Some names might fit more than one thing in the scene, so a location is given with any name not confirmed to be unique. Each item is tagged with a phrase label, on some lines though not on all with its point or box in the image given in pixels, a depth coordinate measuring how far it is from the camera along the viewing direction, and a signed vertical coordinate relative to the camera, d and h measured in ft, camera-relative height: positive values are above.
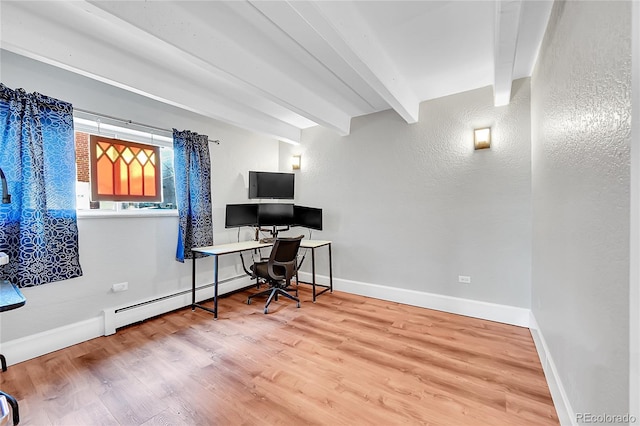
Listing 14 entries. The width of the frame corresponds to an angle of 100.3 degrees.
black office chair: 10.81 -2.41
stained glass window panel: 8.98 +1.48
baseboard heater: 9.05 -3.68
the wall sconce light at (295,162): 14.98 +2.66
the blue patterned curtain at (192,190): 10.84 +0.86
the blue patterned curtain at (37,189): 6.99 +0.67
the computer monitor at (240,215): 12.50 -0.26
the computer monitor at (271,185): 13.25 +1.26
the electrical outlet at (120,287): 9.21 -2.62
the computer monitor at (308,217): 13.37 -0.41
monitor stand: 12.99 -1.25
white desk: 10.43 -1.63
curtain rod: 8.39 +3.18
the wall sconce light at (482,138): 9.68 +2.50
